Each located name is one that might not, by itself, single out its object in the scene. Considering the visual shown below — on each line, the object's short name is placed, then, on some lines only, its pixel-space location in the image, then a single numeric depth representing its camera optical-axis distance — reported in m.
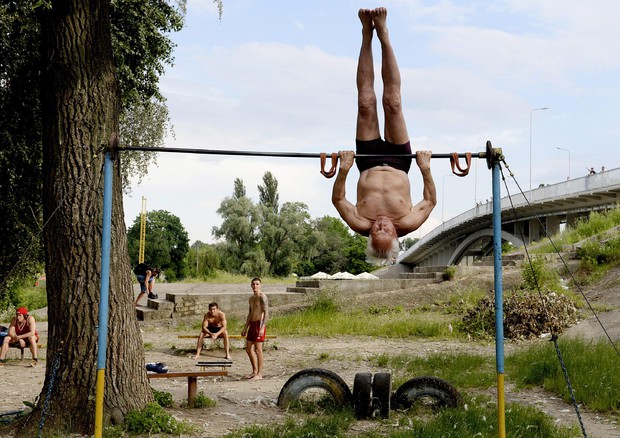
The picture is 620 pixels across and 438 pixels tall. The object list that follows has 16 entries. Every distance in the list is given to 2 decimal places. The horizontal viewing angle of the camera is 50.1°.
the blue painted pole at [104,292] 5.98
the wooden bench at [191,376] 8.10
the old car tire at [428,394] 7.82
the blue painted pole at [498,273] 5.93
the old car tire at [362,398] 7.81
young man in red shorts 10.66
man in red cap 12.59
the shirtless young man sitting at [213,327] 12.88
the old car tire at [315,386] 8.05
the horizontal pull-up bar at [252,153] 6.05
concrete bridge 27.59
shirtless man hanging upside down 6.16
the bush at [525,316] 14.20
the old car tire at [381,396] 7.79
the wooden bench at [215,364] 9.80
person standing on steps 19.78
